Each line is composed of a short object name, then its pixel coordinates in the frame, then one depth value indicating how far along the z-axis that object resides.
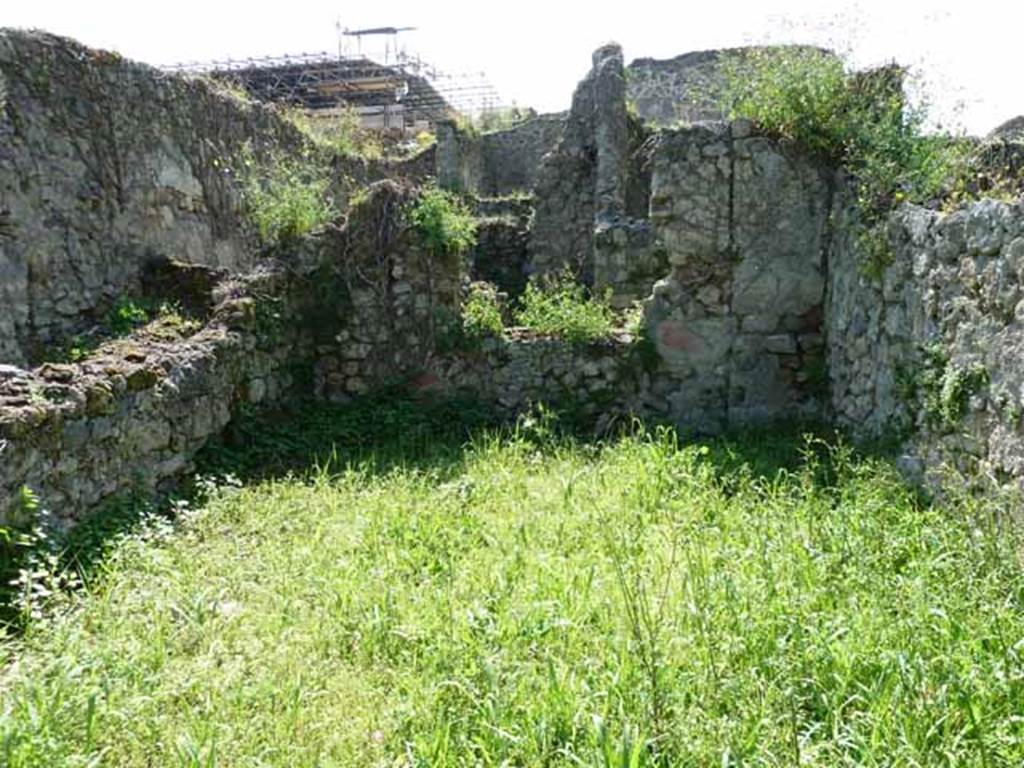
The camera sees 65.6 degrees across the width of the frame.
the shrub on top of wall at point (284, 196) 7.31
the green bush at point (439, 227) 7.05
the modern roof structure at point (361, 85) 19.92
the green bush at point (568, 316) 6.77
